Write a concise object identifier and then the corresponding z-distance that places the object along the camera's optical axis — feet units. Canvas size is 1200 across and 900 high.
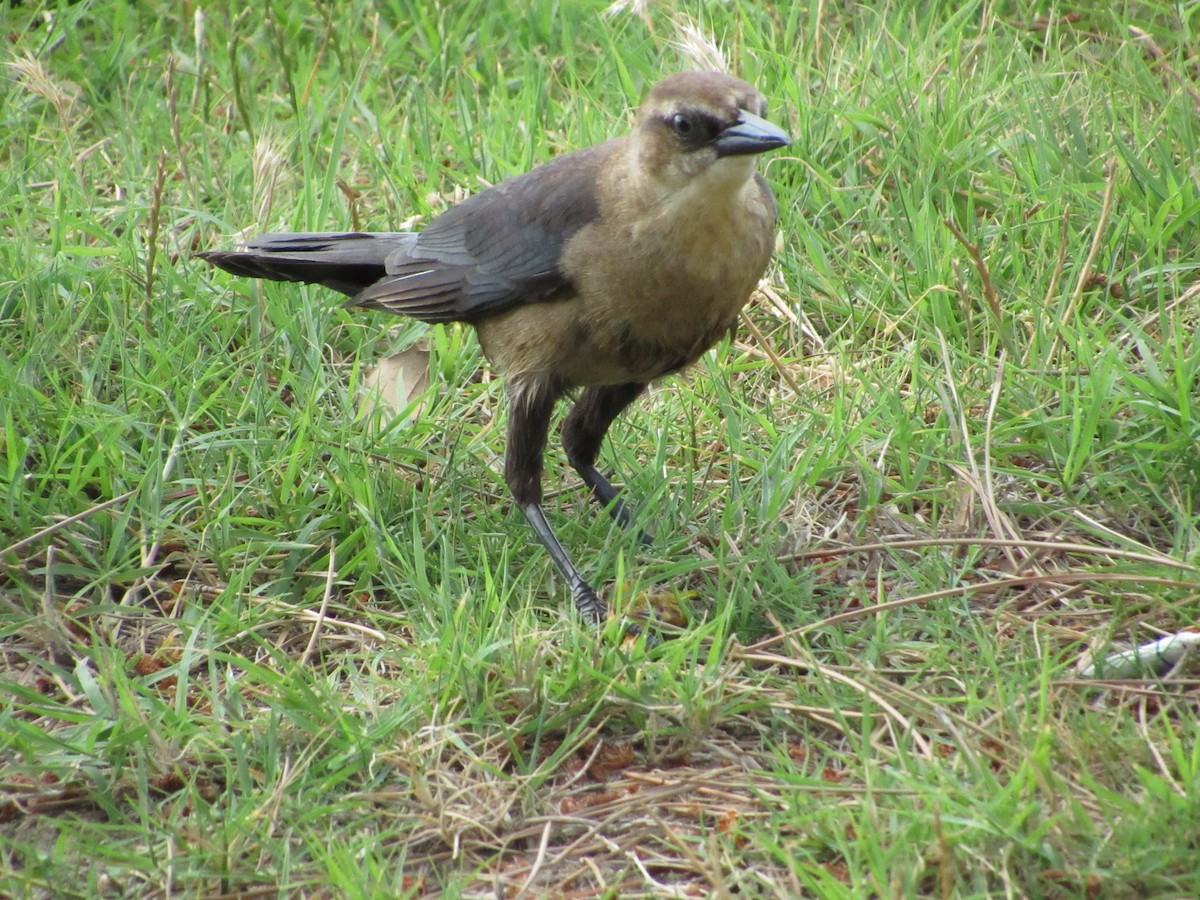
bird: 23.71
